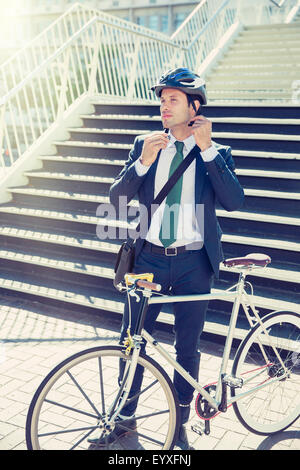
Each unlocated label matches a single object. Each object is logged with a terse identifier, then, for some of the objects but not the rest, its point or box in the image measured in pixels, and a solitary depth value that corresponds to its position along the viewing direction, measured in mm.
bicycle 2338
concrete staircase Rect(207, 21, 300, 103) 9203
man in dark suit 2502
